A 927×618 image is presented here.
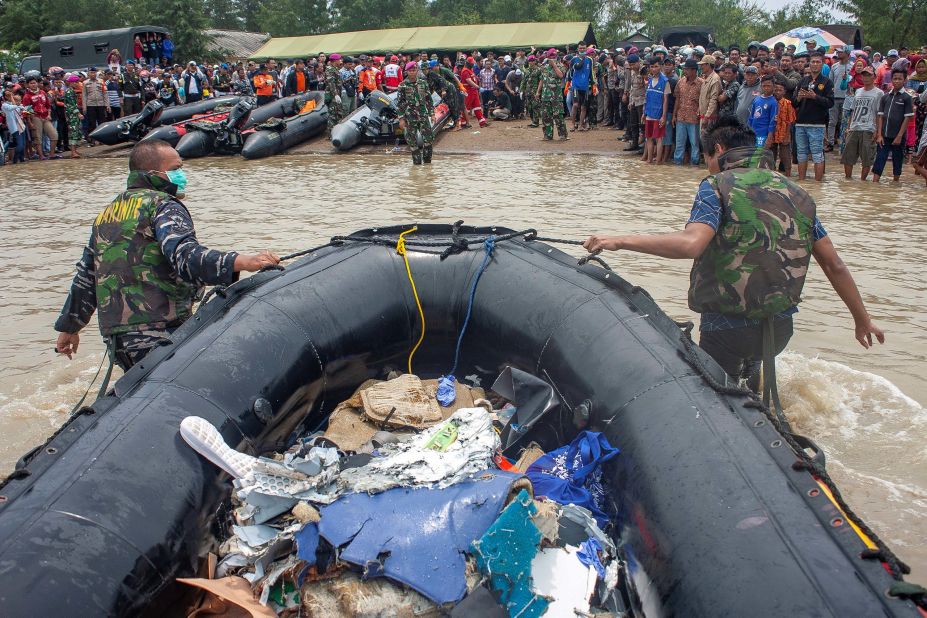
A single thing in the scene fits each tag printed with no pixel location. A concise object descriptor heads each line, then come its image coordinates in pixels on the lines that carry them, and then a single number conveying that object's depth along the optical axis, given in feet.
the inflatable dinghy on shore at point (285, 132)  49.06
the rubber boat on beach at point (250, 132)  49.62
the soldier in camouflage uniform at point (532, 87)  53.67
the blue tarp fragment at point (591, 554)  7.60
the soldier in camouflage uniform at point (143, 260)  10.37
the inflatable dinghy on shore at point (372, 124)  49.52
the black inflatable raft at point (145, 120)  53.42
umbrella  60.59
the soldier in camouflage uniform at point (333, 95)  56.49
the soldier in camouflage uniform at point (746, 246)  10.39
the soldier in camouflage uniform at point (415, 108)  41.55
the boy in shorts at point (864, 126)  31.48
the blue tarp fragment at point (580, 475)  8.68
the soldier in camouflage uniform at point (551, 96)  46.62
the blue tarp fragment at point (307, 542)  7.36
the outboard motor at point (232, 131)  50.72
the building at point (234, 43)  118.11
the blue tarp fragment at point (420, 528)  7.05
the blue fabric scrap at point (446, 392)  11.26
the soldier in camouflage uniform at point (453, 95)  46.94
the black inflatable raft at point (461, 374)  6.31
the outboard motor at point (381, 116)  50.36
